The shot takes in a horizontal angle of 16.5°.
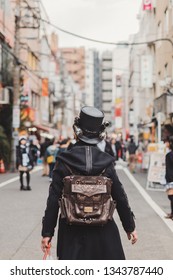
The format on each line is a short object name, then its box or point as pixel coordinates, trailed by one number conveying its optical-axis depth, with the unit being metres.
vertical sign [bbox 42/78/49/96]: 58.44
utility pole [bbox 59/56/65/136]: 73.57
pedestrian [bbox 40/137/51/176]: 22.33
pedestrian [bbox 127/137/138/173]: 26.81
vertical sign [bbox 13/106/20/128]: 26.70
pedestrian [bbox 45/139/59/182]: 20.34
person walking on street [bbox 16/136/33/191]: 16.67
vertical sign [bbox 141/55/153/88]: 43.41
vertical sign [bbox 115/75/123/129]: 115.81
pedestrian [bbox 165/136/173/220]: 10.62
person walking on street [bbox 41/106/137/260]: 4.03
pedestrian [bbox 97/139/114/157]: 19.16
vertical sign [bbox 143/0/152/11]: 38.67
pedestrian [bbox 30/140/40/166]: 31.00
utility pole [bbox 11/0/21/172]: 26.76
